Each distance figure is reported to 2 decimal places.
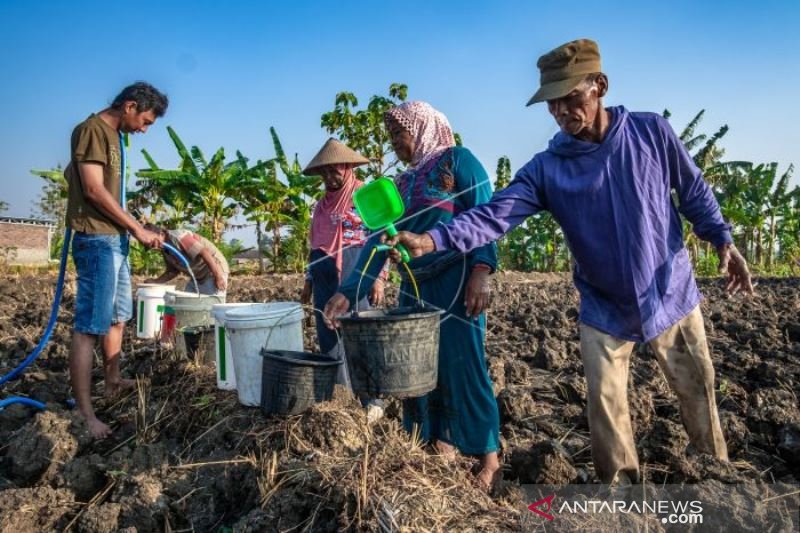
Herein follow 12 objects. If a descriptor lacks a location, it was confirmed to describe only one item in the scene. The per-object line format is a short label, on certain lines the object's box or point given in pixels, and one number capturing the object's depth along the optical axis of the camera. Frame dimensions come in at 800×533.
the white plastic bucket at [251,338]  3.11
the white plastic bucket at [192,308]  4.27
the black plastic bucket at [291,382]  2.76
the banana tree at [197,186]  12.94
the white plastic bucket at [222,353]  3.40
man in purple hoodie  2.34
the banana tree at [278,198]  13.71
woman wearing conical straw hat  4.00
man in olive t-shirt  3.18
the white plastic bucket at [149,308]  4.93
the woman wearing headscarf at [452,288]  2.74
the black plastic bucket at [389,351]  2.26
